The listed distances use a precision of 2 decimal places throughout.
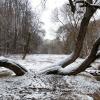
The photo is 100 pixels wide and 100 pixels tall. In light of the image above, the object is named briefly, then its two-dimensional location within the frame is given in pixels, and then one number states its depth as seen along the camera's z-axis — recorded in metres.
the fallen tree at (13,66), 4.57
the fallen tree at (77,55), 4.59
